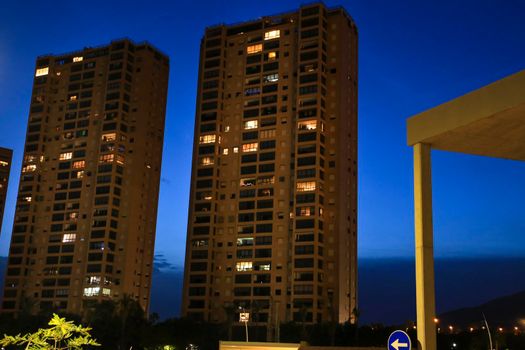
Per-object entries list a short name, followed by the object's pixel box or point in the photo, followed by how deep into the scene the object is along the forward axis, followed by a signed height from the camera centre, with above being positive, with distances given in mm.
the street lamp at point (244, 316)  103375 +3503
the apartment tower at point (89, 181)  119250 +28172
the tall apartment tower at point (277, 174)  103000 +26696
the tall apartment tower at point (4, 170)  168375 +39395
